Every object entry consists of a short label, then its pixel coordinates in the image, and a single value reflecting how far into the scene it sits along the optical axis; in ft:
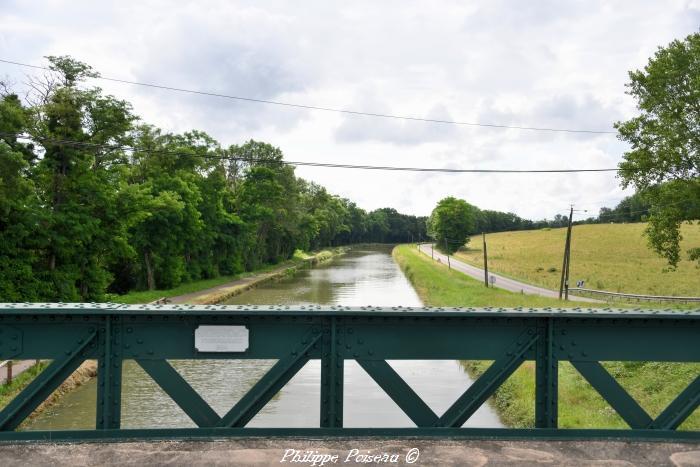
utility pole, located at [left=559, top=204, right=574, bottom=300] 123.94
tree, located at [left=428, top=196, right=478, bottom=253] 360.28
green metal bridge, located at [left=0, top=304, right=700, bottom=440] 15.15
